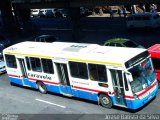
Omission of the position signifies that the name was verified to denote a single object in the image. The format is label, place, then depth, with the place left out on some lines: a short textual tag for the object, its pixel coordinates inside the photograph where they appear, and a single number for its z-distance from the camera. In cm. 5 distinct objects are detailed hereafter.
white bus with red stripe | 1684
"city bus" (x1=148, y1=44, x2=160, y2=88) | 1922
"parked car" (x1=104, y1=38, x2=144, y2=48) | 2581
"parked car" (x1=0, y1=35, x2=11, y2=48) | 3725
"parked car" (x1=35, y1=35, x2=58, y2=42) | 3309
